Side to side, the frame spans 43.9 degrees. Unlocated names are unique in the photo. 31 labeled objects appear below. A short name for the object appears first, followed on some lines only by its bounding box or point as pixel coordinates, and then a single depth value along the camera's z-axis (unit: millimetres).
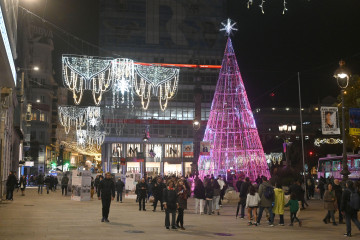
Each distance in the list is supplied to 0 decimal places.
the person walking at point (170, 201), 15398
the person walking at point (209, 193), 21922
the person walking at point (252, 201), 17675
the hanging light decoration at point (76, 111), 60938
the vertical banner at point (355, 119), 21261
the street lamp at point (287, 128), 30656
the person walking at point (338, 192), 18311
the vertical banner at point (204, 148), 35500
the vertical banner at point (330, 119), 23084
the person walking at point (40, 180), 39666
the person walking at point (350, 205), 14438
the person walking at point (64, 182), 38938
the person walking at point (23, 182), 36097
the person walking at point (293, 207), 17547
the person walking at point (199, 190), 21219
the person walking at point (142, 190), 24266
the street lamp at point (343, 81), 20906
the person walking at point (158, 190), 24062
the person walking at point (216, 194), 22422
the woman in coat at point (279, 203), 17359
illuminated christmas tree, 37594
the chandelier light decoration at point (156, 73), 40750
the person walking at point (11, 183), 28375
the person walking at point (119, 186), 30814
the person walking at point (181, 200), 15867
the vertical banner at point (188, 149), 39156
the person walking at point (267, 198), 17281
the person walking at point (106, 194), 17422
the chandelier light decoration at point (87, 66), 33938
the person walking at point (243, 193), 20109
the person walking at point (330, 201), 17722
